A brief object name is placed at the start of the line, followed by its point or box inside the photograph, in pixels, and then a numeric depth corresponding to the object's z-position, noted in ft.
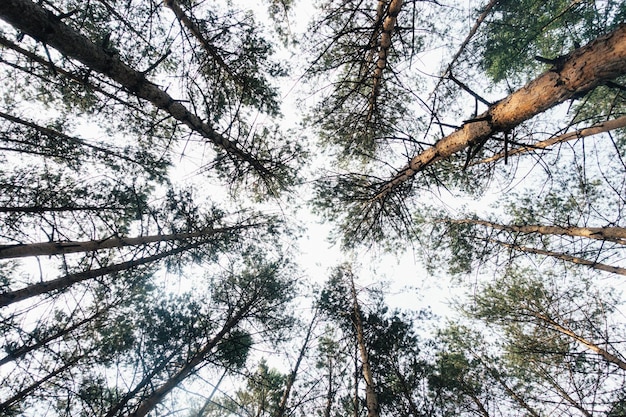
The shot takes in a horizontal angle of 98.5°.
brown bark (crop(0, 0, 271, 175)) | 6.29
